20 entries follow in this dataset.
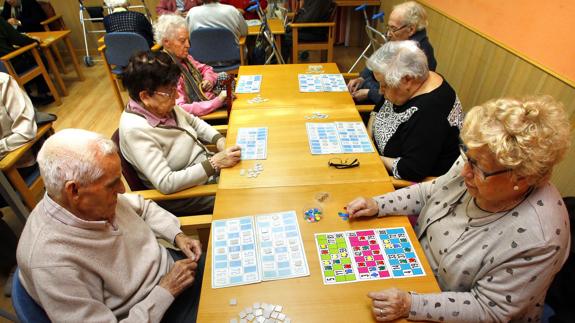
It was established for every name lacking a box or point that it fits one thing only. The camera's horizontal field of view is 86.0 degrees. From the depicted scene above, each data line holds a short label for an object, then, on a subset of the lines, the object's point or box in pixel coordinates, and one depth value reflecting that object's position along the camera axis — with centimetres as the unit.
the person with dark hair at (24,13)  490
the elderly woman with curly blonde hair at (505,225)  91
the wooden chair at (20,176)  191
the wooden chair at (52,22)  521
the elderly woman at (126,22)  367
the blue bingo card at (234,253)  110
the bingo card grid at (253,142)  172
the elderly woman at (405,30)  247
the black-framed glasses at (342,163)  161
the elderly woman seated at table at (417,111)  166
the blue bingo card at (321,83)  241
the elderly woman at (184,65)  234
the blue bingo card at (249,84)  244
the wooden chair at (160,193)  159
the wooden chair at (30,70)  356
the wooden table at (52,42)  421
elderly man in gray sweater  92
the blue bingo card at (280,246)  112
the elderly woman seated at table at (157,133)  156
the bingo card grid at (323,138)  174
